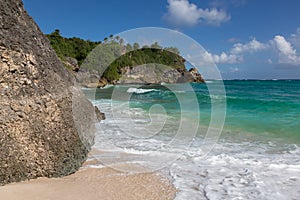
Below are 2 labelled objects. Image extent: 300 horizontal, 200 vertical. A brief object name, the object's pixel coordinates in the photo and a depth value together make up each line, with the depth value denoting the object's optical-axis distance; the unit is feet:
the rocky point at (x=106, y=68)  167.67
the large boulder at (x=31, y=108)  11.34
